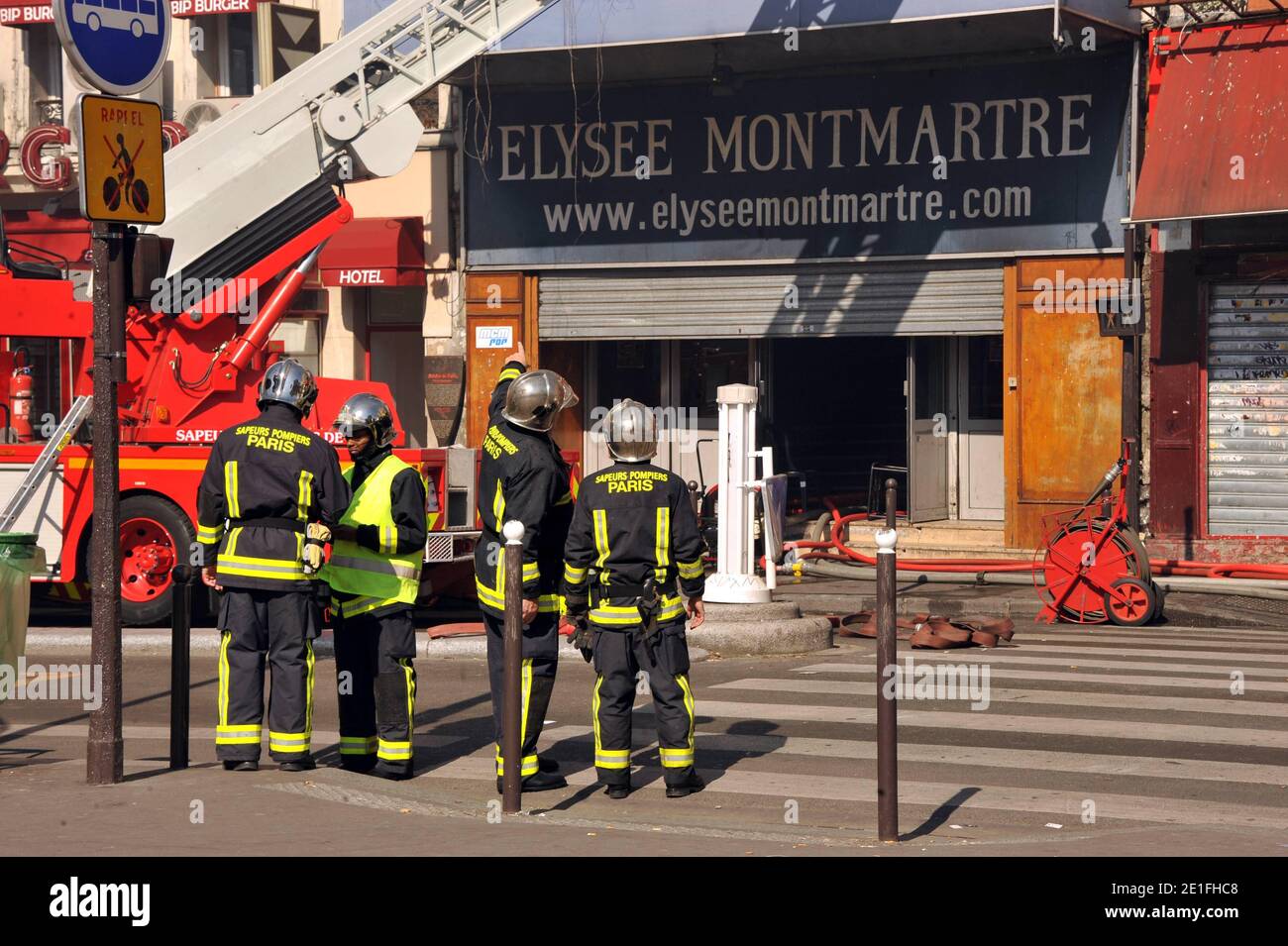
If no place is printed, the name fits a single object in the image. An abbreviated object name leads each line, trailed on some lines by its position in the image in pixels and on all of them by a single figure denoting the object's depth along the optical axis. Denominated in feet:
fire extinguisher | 48.01
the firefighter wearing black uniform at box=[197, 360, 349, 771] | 27.12
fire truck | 46.21
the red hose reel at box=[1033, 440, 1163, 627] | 47.09
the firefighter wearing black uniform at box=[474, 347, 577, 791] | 26.30
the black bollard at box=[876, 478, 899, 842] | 21.68
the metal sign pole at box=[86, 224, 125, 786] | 25.64
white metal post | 43.50
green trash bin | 29.35
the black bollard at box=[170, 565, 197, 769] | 27.71
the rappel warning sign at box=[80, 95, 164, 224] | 25.04
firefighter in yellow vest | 27.61
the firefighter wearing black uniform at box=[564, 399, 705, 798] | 25.68
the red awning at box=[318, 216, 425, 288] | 69.56
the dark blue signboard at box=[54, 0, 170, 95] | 24.85
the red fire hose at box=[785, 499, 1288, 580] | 50.43
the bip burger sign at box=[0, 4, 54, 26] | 80.23
